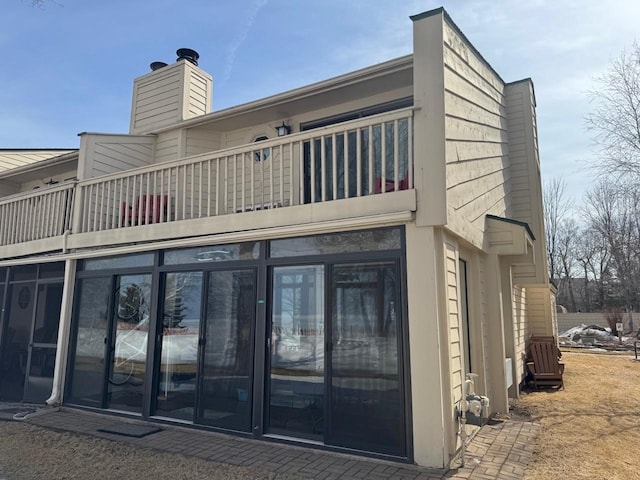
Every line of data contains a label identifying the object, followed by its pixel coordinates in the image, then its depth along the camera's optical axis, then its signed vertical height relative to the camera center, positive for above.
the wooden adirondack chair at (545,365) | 8.65 -1.02
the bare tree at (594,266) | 34.22 +3.94
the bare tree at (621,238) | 27.23 +4.78
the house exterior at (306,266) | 4.58 +0.63
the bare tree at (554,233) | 33.42 +6.35
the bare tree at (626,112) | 10.31 +4.71
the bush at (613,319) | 22.60 -0.25
